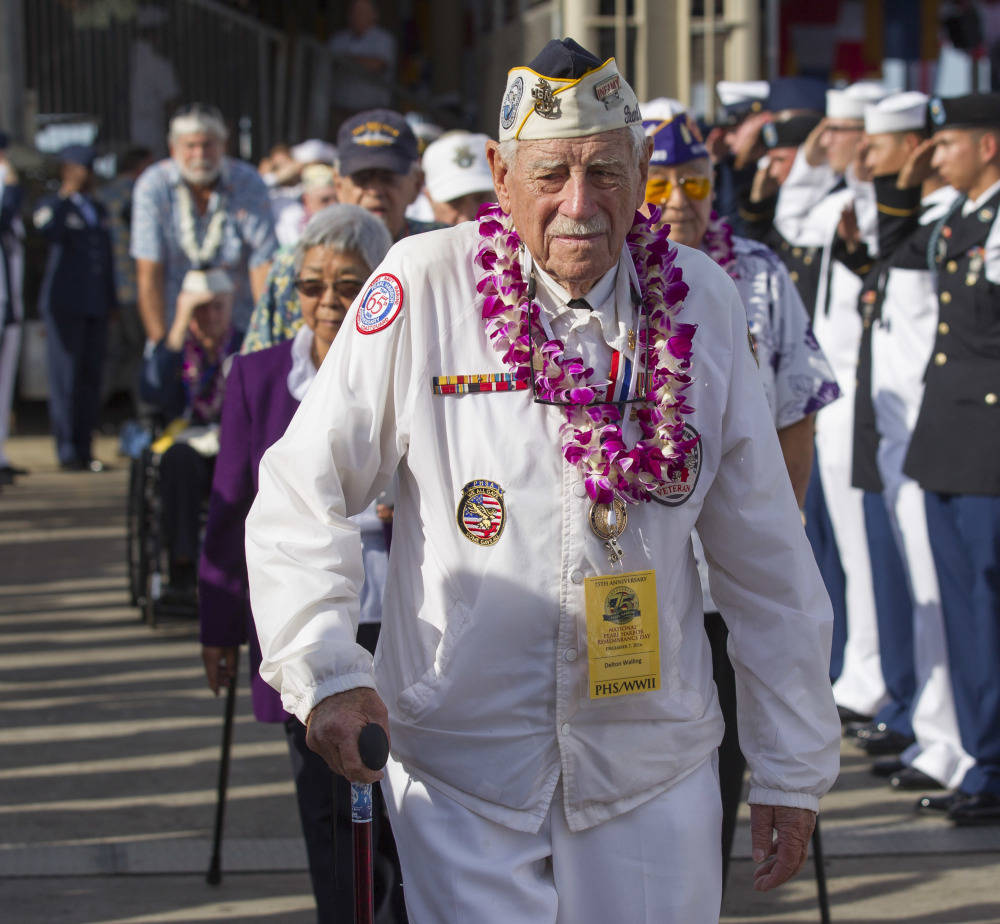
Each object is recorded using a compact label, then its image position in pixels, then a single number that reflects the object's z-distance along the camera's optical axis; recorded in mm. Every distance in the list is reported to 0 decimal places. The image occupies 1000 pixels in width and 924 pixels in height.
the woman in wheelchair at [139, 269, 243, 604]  7398
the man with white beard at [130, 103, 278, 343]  8039
